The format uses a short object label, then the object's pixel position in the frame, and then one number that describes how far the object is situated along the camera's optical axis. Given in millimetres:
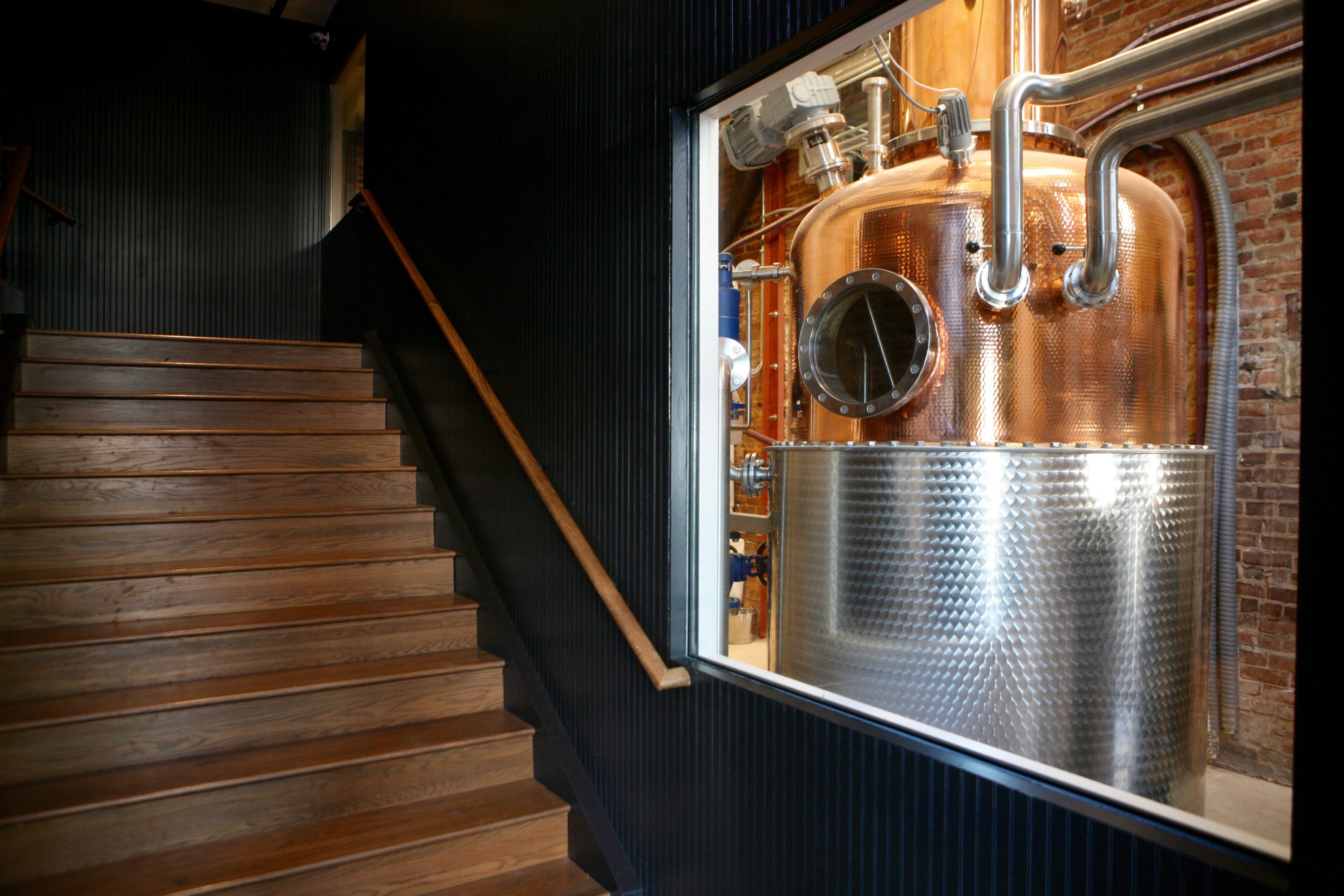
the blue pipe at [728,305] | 2740
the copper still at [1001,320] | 2006
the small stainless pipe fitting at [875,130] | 2650
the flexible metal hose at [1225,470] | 2186
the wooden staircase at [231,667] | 2191
